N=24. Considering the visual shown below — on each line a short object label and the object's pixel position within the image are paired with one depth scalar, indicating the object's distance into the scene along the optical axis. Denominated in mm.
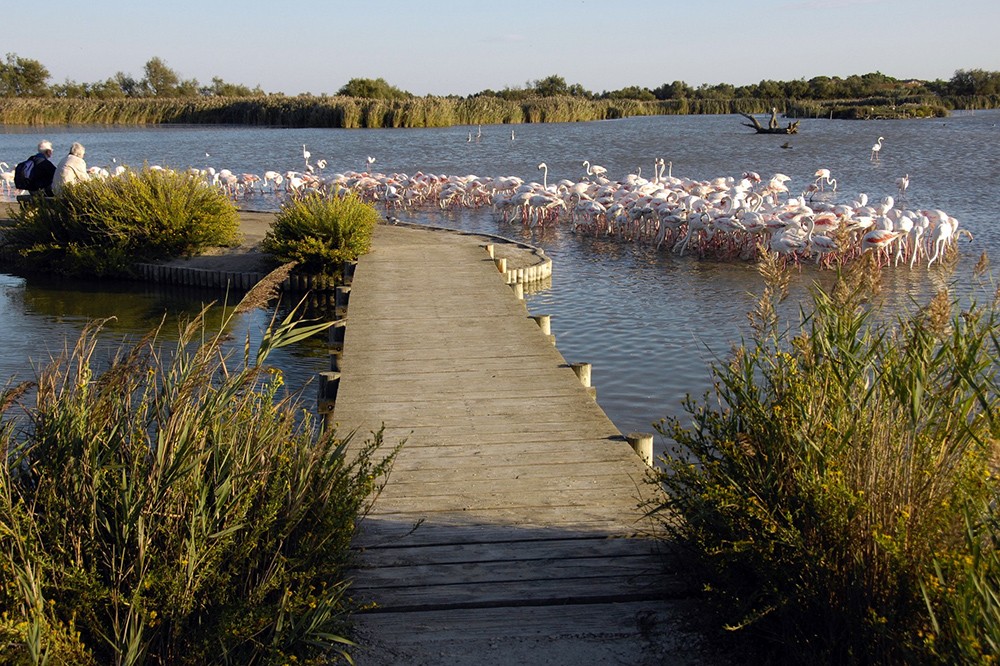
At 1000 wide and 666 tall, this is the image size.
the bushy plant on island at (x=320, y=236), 11750
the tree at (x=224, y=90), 92375
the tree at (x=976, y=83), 75375
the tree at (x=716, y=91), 84125
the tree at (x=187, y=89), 93375
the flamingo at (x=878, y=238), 12992
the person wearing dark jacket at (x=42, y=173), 14383
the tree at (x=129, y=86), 91562
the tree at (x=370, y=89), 75438
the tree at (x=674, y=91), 85875
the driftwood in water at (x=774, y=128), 42750
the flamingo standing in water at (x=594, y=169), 22906
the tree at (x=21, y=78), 80250
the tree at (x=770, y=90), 79938
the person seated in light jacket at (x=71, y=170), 13914
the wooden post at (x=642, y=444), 4953
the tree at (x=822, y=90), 78188
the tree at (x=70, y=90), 81875
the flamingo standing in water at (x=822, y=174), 20531
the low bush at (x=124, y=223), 13039
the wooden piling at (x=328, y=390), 6168
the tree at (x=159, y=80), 93375
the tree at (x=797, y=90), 78375
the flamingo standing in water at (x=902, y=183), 20609
